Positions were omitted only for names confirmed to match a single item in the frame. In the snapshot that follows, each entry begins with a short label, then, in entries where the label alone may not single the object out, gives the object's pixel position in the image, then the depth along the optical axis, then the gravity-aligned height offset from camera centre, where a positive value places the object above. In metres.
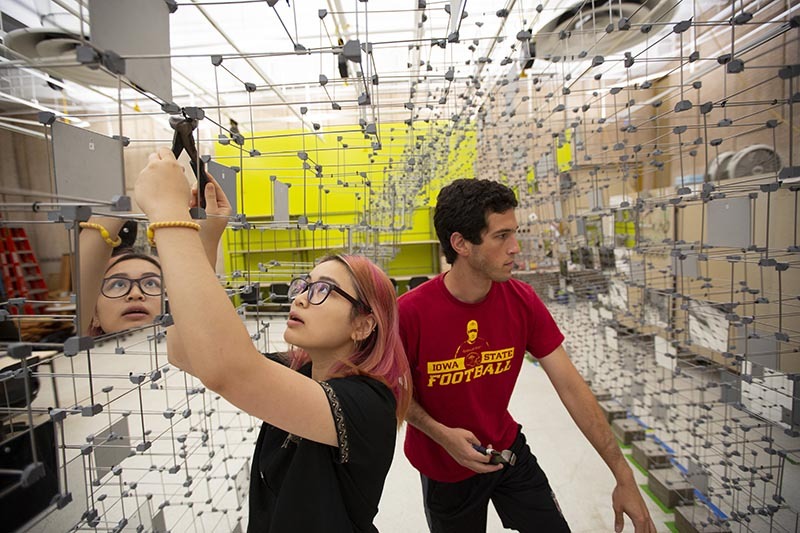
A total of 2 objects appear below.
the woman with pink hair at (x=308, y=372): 0.57 -0.23
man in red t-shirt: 1.23 -0.39
